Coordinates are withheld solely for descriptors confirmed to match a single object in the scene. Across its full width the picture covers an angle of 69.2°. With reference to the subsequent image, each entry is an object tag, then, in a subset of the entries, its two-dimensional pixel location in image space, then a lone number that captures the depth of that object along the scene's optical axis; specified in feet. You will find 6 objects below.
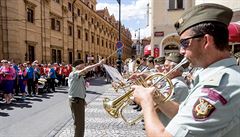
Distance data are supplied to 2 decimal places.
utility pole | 42.90
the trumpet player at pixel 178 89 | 7.22
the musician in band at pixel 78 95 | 12.08
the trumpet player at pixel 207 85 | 2.99
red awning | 17.66
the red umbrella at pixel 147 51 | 51.10
